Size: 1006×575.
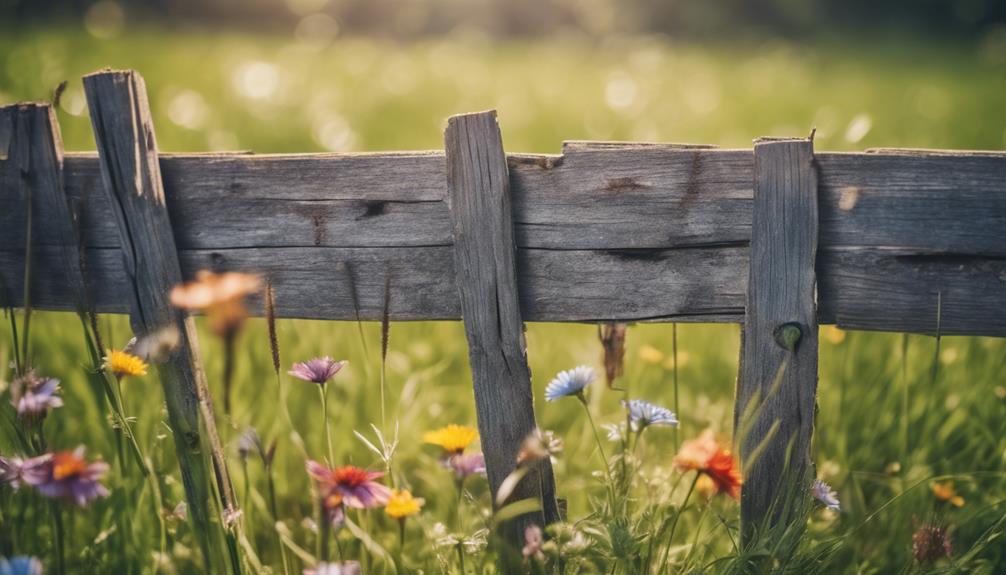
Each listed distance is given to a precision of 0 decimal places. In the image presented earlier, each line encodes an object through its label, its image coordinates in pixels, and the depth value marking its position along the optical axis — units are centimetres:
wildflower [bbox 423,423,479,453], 150
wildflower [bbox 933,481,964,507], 175
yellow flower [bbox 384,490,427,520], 132
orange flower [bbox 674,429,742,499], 125
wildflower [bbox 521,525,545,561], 125
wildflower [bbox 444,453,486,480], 137
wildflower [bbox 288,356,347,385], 139
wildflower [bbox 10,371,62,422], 137
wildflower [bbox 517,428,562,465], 106
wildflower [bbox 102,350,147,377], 144
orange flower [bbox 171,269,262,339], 66
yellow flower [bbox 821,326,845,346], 269
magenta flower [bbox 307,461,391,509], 122
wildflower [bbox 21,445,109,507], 113
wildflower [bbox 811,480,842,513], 154
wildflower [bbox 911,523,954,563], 159
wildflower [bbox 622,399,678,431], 146
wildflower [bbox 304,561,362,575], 104
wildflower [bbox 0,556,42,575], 106
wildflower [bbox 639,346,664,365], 223
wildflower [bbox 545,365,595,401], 146
